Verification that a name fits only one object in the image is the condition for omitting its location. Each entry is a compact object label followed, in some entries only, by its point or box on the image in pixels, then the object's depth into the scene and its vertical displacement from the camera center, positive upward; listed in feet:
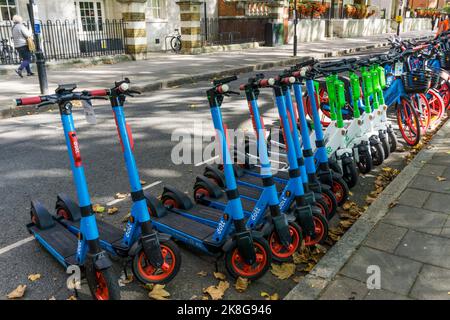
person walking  44.37 -1.85
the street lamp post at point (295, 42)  63.68 -3.13
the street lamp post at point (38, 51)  34.47 -2.23
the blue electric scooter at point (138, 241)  10.00 -5.16
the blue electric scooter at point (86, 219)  9.38 -4.22
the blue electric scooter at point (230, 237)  10.58 -5.35
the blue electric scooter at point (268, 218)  11.27 -5.21
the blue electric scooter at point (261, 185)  11.24 -5.14
